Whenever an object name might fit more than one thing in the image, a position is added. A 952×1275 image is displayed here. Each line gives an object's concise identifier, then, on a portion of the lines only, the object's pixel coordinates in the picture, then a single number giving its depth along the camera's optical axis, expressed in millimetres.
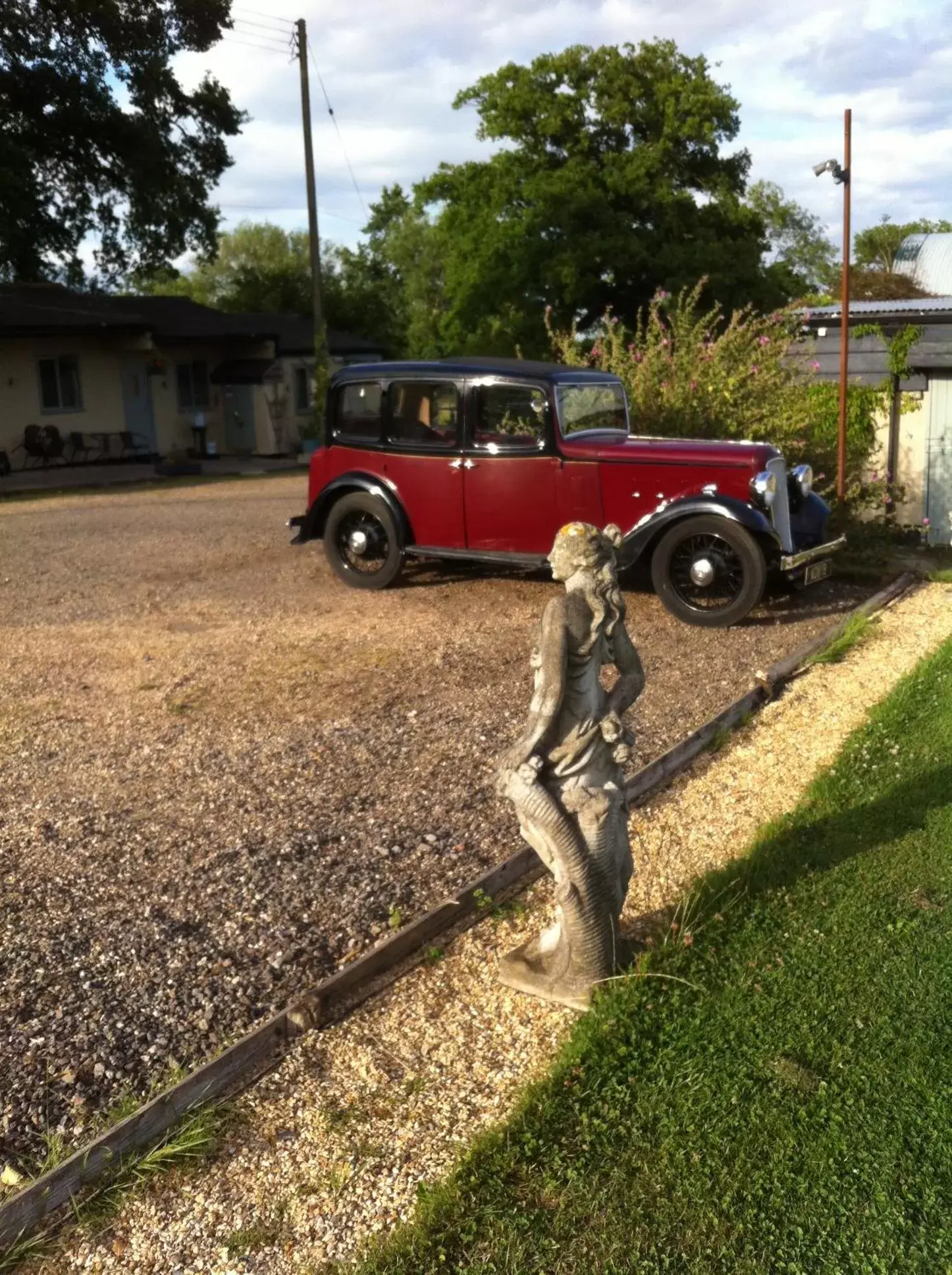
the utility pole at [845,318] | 10820
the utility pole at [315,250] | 24828
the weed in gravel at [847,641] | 8094
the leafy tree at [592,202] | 29016
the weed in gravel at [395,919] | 4395
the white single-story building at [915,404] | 13344
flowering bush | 11484
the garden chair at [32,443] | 22844
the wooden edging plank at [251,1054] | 2955
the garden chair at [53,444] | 22984
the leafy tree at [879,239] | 50406
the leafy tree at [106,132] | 23781
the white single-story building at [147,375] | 23016
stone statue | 3631
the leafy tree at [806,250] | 66375
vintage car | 8875
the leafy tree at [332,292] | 37688
